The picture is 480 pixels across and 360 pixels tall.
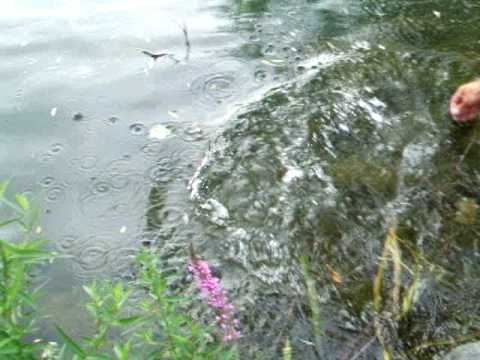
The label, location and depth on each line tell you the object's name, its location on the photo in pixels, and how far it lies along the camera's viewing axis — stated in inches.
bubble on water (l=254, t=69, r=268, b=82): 187.0
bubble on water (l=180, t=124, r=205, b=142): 164.9
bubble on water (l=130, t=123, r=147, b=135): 169.3
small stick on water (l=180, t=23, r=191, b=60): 200.6
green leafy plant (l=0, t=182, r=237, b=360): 66.9
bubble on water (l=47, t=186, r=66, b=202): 150.3
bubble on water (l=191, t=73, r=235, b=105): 180.7
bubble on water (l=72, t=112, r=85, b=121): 175.5
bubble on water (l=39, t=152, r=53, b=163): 161.5
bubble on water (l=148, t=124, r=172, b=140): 166.9
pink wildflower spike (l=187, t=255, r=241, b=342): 85.2
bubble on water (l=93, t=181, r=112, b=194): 151.7
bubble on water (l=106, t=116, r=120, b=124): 173.9
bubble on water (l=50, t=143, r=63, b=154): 164.2
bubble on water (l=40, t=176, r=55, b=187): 153.9
